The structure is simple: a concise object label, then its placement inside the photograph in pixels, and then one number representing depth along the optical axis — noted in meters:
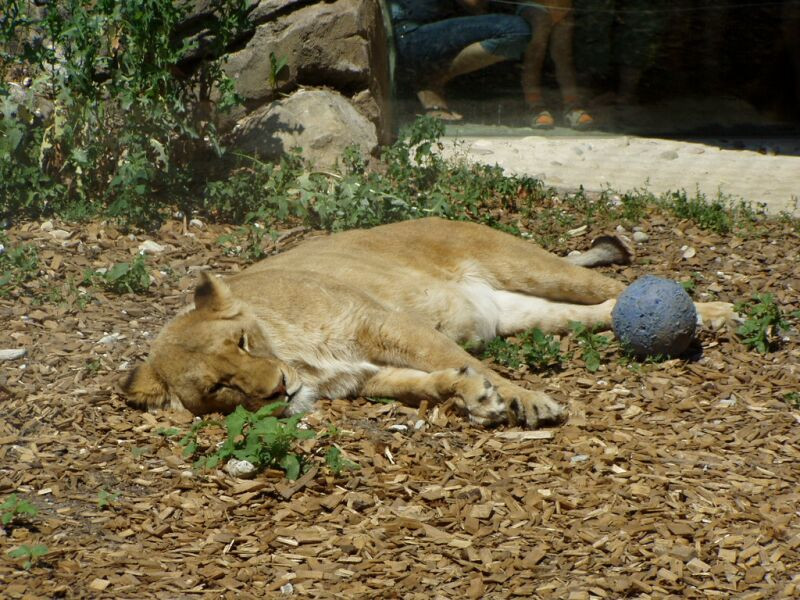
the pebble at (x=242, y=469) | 9.02
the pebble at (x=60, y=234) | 15.13
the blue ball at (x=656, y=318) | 11.06
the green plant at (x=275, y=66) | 17.37
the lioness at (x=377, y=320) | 10.17
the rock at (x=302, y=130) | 17.34
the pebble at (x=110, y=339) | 12.05
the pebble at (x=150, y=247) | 15.08
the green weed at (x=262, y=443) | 8.96
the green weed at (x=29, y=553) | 7.32
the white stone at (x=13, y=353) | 11.32
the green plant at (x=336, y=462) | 8.93
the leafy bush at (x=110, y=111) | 15.37
